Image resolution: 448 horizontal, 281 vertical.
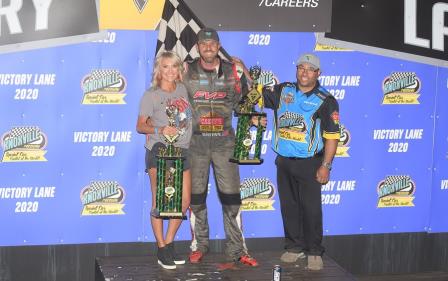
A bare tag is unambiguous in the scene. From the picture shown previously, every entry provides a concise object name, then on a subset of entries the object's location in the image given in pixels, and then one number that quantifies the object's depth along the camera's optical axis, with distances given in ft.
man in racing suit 23.32
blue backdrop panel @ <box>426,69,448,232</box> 27.78
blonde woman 22.49
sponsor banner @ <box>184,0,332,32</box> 25.21
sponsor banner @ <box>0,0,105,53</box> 23.84
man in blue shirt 23.50
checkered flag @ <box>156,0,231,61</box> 24.85
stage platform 23.24
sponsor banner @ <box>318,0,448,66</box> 26.43
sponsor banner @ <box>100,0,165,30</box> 24.43
